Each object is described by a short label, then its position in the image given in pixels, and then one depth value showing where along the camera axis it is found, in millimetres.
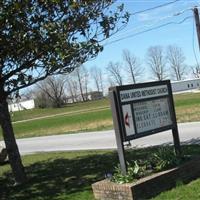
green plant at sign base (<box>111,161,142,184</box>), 7957
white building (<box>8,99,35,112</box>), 126938
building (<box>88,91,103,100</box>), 146750
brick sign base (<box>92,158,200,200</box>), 7617
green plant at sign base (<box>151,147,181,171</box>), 8656
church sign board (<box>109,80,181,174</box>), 8305
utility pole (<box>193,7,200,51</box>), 32794
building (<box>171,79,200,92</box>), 122688
